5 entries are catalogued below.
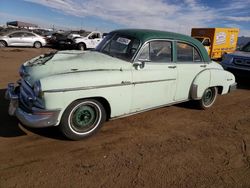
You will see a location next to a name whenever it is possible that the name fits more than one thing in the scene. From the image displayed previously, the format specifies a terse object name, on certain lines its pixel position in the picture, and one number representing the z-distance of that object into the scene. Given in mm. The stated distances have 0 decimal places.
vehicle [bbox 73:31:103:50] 14965
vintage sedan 2788
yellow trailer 14711
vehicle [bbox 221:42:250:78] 6854
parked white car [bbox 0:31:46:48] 14430
